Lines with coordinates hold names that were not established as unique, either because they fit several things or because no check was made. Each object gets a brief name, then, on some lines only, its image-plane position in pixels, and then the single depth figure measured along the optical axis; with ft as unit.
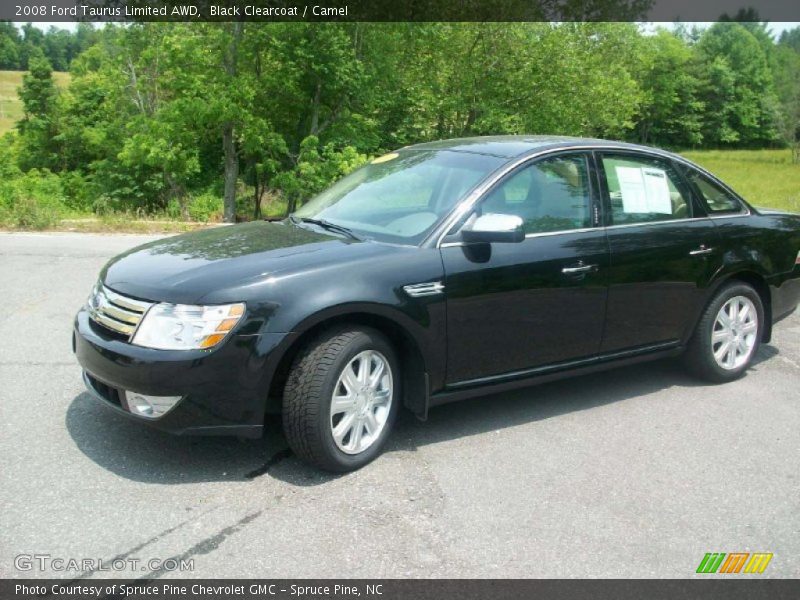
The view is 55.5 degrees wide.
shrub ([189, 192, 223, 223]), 88.51
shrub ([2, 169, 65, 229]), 40.11
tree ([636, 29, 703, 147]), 269.85
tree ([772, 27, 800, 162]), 203.21
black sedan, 11.91
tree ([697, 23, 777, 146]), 287.28
